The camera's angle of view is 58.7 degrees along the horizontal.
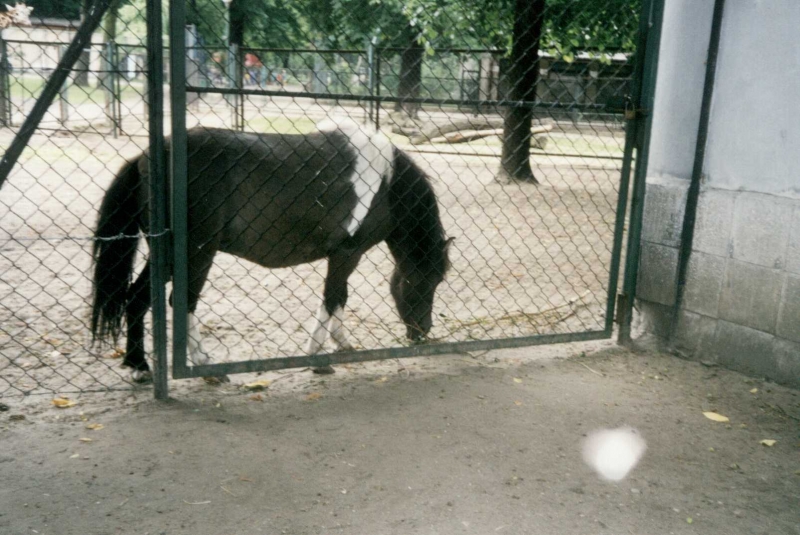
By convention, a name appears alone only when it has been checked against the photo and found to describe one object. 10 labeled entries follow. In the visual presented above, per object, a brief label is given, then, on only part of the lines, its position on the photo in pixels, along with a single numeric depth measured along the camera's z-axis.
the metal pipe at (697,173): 3.96
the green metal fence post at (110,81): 13.18
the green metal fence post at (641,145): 3.99
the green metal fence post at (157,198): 2.96
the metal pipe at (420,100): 3.08
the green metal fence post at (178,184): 3.00
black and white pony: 3.65
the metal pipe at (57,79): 2.94
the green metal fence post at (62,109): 14.29
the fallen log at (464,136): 13.77
